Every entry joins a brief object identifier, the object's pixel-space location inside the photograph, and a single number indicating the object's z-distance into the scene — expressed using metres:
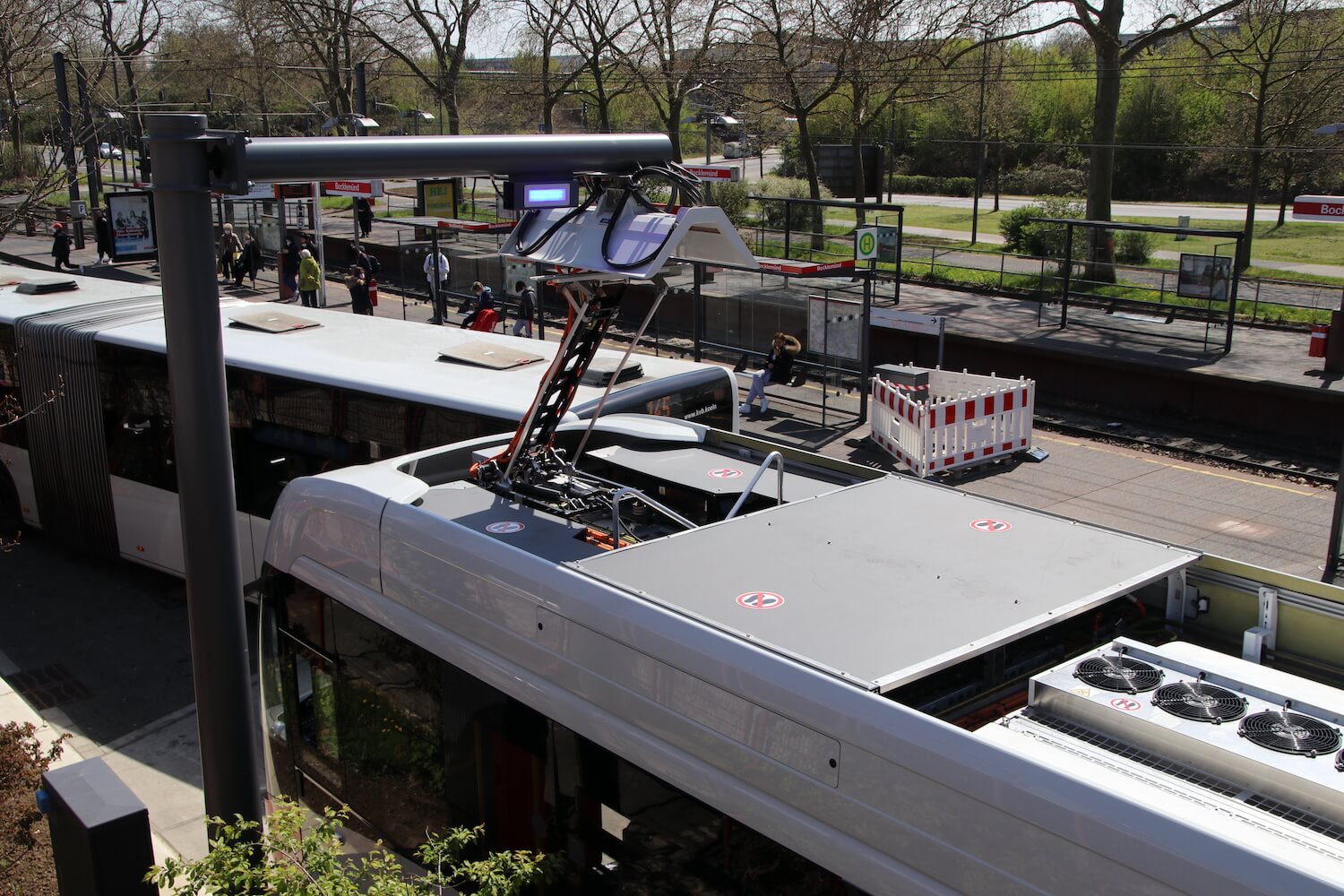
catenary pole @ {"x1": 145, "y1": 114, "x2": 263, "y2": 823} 4.42
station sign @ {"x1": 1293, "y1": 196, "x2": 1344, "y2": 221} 16.52
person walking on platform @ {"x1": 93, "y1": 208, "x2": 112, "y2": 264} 25.80
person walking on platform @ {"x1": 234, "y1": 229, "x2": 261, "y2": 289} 31.73
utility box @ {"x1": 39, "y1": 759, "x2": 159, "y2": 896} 4.88
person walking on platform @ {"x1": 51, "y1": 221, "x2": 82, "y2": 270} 35.44
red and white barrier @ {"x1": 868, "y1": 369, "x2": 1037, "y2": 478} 14.85
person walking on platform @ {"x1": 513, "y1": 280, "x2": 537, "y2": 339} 22.97
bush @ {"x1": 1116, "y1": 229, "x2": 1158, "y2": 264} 30.75
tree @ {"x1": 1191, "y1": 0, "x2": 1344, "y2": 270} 30.58
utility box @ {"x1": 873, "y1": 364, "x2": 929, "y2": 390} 16.44
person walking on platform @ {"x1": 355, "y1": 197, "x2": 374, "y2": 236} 35.25
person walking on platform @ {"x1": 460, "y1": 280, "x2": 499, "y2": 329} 21.17
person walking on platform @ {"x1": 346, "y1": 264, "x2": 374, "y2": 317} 25.20
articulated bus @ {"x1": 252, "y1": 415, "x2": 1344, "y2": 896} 2.89
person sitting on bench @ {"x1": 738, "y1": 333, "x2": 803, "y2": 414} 17.97
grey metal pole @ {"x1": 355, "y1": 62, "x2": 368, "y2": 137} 31.64
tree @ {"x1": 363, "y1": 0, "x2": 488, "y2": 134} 50.47
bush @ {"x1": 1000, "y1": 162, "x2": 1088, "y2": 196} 51.56
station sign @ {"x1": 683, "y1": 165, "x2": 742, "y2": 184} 23.25
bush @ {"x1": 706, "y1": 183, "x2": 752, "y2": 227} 35.00
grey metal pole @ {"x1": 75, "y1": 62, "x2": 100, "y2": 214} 10.91
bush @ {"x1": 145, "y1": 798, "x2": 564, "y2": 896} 3.63
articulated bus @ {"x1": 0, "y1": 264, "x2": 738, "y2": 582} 9.74
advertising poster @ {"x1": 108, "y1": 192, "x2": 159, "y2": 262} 25.60
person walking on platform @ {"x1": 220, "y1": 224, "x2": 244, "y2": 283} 31.98
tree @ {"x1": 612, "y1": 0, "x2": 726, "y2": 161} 39.38
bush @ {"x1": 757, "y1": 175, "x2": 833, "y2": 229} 31.36
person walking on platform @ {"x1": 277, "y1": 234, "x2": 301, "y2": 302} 29.34
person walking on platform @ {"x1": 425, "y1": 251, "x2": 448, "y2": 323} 25.75
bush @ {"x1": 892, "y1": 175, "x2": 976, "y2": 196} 57.56
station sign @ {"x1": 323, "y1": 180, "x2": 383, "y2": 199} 22.68
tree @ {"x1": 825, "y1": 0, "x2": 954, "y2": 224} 31.34
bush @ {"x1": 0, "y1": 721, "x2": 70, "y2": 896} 6.83
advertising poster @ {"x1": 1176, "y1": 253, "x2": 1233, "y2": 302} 20.78
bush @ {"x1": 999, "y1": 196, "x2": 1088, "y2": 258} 32.03
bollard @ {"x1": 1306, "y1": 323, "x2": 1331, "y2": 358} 17.72
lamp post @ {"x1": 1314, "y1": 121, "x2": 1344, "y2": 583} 11.02
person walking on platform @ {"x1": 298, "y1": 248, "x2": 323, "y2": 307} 26.16
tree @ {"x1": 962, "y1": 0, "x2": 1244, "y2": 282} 28.22
